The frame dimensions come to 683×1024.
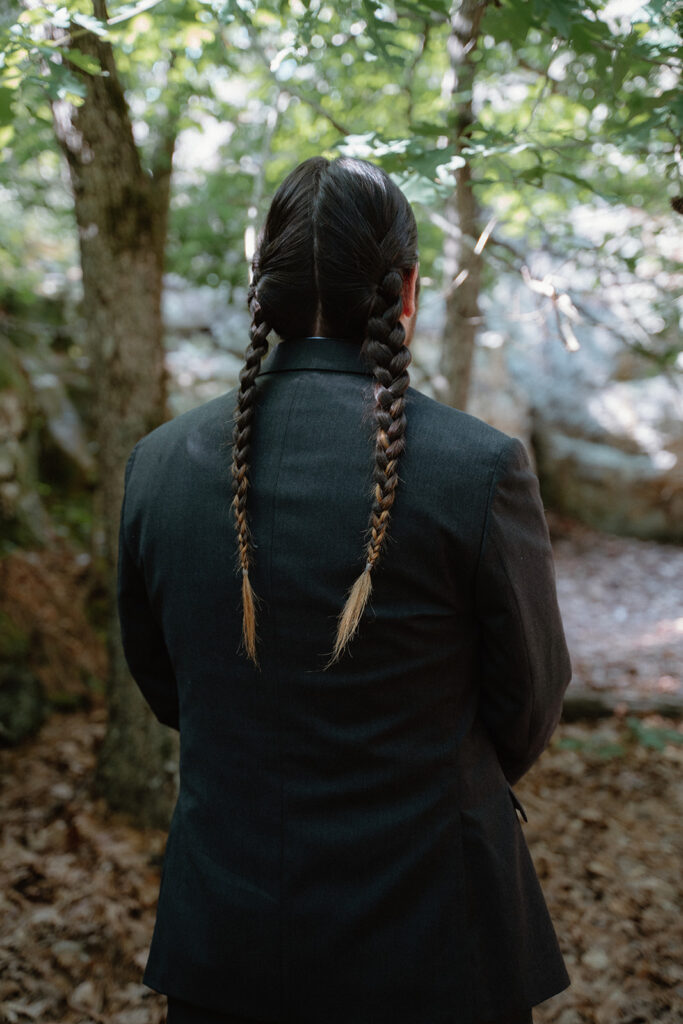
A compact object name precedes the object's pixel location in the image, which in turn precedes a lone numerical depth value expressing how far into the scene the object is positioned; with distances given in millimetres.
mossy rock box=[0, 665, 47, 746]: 3717
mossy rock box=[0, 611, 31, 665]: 3898
